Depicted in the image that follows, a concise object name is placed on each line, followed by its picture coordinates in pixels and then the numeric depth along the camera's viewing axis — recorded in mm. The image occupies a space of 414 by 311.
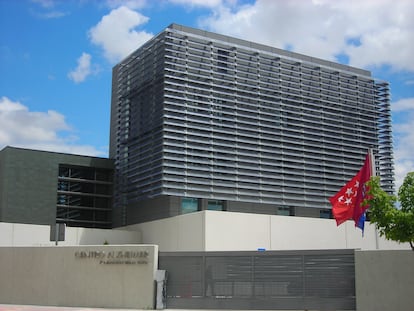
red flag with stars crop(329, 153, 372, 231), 24359
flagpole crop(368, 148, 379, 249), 24806
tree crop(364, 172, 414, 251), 17125
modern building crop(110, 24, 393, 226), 45500
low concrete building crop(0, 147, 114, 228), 48562
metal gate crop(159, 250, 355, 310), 22484
